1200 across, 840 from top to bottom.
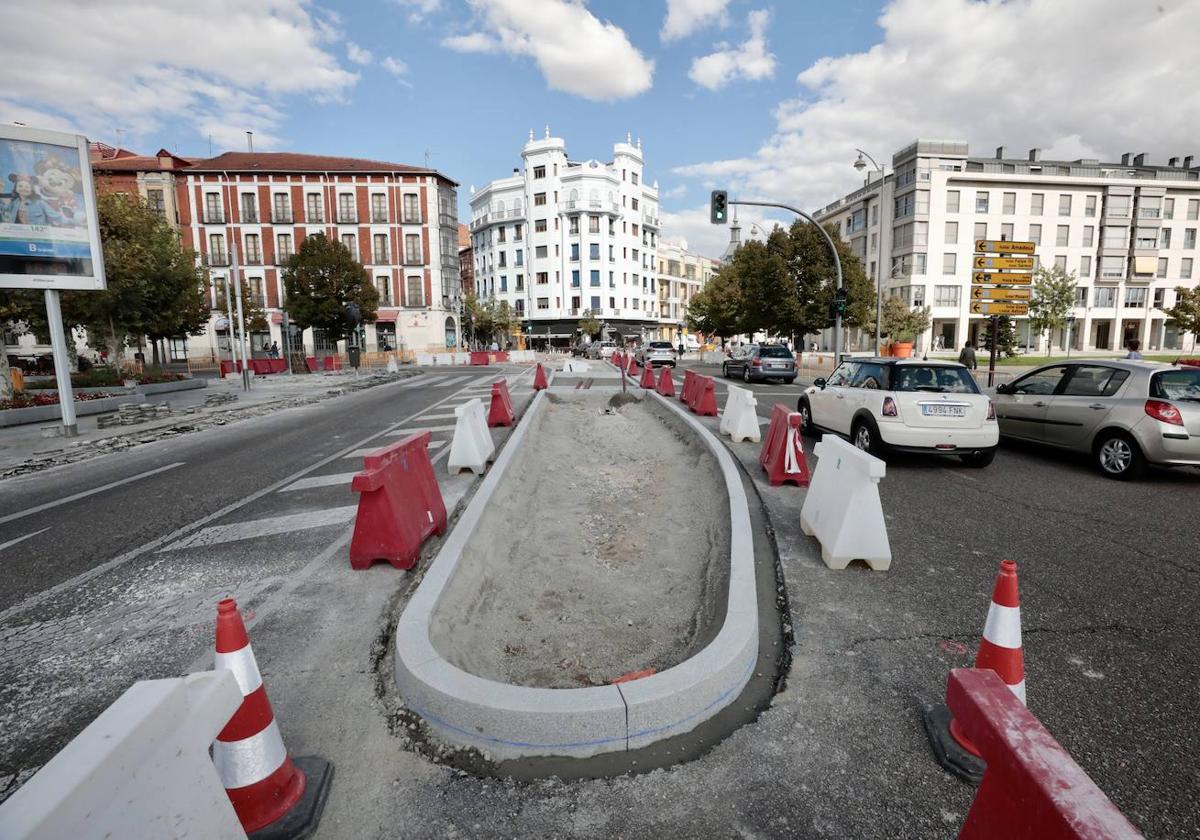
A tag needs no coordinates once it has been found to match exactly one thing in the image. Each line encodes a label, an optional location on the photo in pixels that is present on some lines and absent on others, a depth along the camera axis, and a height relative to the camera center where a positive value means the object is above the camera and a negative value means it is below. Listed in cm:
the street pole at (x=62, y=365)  1181 -43
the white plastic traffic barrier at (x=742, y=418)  1008 -140
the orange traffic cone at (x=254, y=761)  214 -153
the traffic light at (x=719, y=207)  2062 +449
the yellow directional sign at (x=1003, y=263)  1714 +204
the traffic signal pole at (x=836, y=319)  2088 +65
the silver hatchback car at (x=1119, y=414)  693 -101
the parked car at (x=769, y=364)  2386 -109
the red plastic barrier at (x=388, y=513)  449 -135
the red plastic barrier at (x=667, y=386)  1806 -148
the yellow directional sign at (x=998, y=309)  1703 +74
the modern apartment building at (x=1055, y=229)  5288 +946
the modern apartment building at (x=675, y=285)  8550 +777
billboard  1116 +250
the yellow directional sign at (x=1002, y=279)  1714 +159
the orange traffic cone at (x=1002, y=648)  252 -133
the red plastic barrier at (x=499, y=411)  1137 -136
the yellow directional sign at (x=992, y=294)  1705 +116
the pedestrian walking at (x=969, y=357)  2118 -79
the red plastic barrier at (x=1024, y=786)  125 -103
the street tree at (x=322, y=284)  3634 +345
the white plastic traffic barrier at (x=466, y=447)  771 -139
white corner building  7119 +1199
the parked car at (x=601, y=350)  4938 -99
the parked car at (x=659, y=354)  3152 -88
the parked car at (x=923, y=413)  763 -99
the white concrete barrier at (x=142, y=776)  129 -106
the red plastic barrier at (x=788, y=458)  698 -145
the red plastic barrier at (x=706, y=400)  1329 -140
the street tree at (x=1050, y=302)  4122 +224
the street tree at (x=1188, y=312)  3338 +118
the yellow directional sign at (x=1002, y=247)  1702 +248
